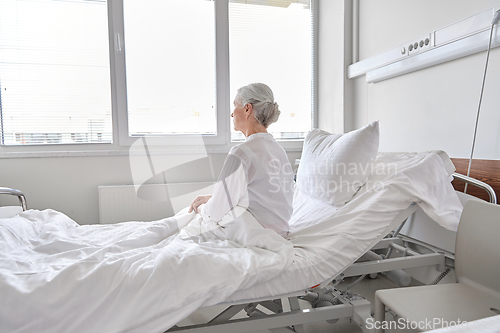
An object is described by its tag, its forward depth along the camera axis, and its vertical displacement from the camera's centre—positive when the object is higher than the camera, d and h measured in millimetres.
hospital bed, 1028 -453
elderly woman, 1409 -158
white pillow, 1583 -142
